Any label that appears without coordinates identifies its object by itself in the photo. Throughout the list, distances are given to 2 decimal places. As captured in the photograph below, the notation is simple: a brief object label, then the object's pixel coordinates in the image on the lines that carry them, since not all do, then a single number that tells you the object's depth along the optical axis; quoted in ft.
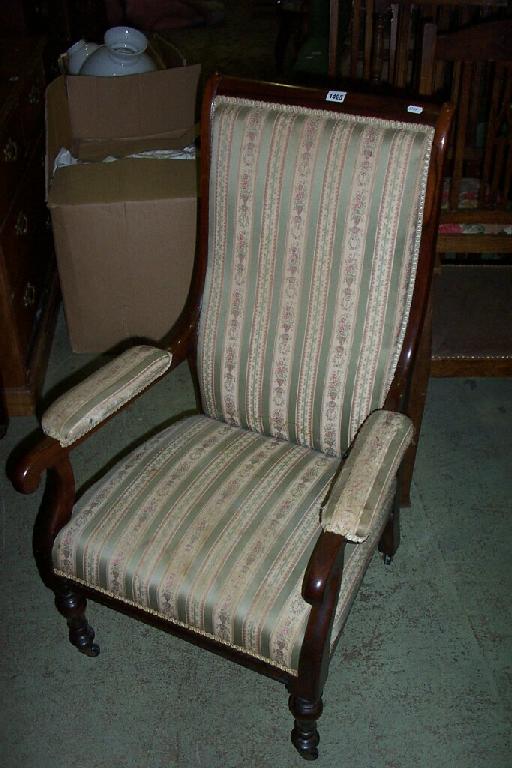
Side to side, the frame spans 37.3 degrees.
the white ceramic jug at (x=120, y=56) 8.86
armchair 4.45
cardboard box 8.07
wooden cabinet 7.71
